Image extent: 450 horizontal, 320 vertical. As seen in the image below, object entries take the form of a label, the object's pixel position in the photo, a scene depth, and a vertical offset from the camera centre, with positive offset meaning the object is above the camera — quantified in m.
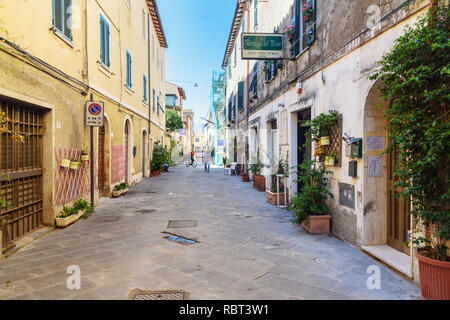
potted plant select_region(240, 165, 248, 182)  14.40 -1.07
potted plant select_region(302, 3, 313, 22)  6.26 +2.86
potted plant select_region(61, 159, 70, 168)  6.24 -0.17
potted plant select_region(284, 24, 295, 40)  7.38 +2.94
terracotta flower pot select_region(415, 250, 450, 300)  2.70 -1.14
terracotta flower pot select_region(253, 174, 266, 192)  10.98 -1.08
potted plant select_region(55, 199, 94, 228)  5.86 -1.21
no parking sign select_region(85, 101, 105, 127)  7.38 +0.97
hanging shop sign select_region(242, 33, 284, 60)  7.82 +2.77
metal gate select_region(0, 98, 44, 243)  4.66 -0.22
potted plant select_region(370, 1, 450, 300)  2.63 +0.18
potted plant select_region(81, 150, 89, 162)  7.35 -0.04
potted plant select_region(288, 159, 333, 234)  5.45 -0.92
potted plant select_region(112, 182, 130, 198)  9.69 -1.15
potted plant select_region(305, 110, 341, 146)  5.22 +0.49
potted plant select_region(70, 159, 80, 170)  6.60 -0.21
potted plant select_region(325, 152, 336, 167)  5.24 -0.11
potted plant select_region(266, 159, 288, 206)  8.27 -0.99
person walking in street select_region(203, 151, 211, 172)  21.61 -0.39
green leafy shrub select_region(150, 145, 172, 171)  17.22 -0.25
